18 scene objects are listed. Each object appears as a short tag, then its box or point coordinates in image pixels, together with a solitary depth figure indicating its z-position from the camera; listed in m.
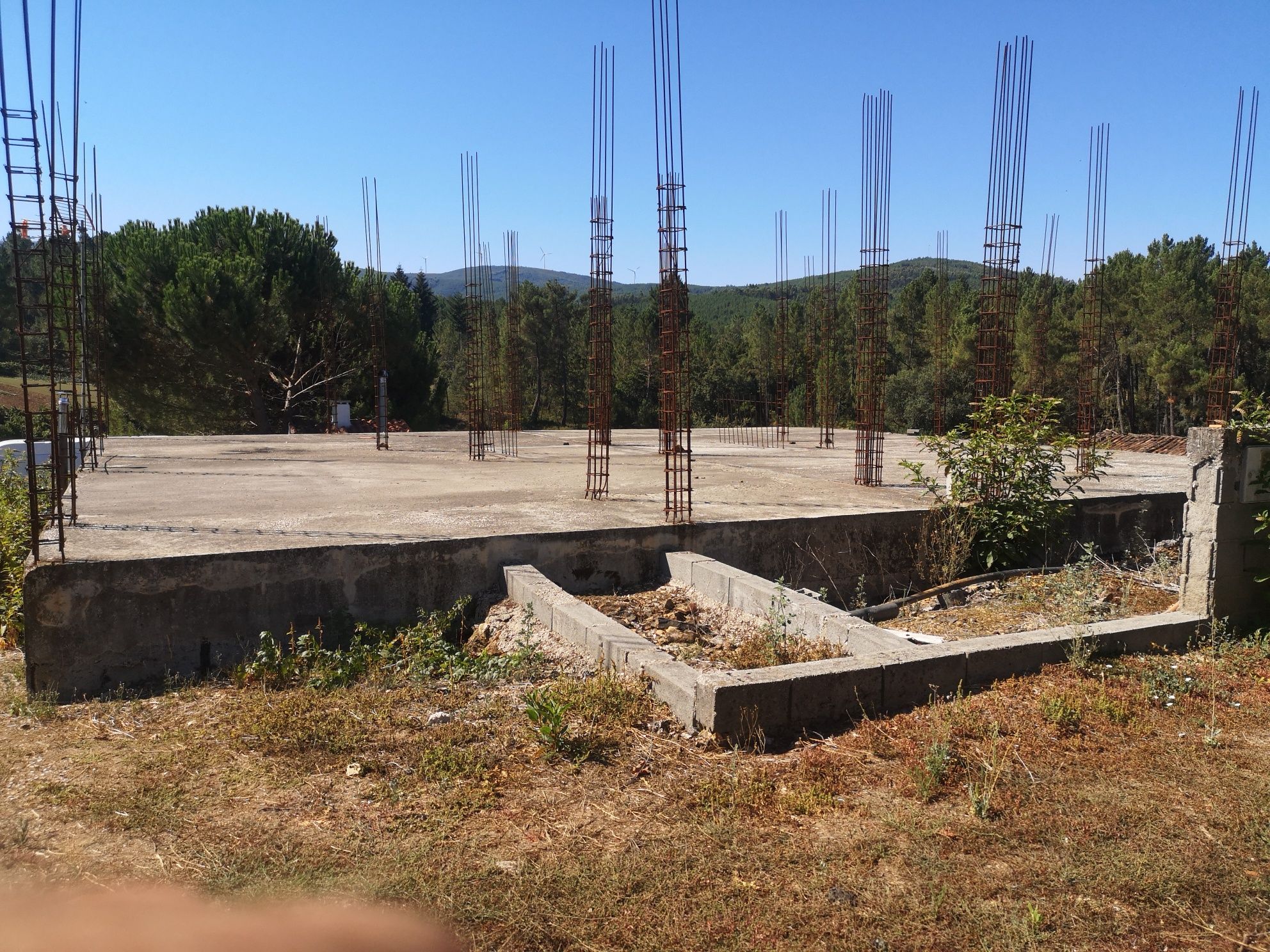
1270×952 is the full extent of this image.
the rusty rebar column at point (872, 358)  11.37
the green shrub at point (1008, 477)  8.26
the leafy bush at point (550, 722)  4.30
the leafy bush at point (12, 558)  6.88
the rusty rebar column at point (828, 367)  19.34
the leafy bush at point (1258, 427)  5.92
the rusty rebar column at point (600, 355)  10.02
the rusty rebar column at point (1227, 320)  14.27
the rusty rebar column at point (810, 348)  23.87
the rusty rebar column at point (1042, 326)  22.25
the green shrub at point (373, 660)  5.63
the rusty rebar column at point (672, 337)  7.72
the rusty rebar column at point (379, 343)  15.76
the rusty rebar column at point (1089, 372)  15.12
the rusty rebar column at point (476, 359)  15.02
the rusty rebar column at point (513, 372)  18.73
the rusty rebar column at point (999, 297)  11.19
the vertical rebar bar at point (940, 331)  19.67
